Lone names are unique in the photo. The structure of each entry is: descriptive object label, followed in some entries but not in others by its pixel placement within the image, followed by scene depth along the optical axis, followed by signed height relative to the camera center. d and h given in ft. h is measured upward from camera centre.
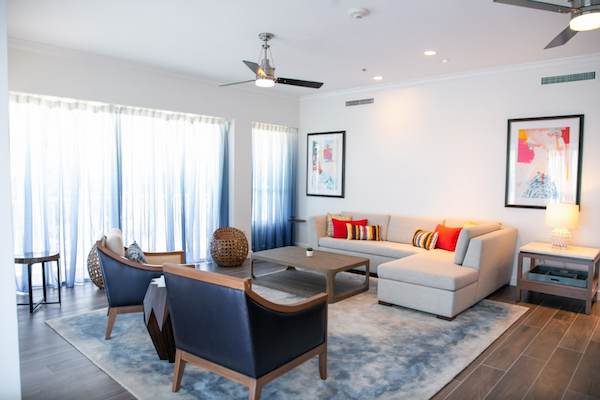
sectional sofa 13.19 -3.13
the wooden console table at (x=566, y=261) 13.83 -3.00
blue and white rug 8.79 -4.42
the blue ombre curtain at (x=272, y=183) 23.50 -0.30
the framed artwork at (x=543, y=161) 15.97 +0.80
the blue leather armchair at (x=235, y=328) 7.22 -2.81
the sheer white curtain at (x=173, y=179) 18.48 -0.12
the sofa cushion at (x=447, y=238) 17.22 -2.43
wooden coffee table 14.84 -3.56
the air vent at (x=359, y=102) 21.87 +4.08
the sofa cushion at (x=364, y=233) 20.27 -2.62
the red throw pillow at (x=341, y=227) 20.59 -2.41
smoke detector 11.42 +4.63
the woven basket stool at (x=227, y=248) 19.94 -3.38
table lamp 14.73 -1.41
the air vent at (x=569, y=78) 15.61 +3.96
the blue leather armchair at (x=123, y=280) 11.06 -2.79
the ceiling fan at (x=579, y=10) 8.43 +3.51
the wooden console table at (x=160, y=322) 9.73 -3.43
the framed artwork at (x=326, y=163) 23.36 +0.87
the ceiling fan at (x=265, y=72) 13.13 +3.38
